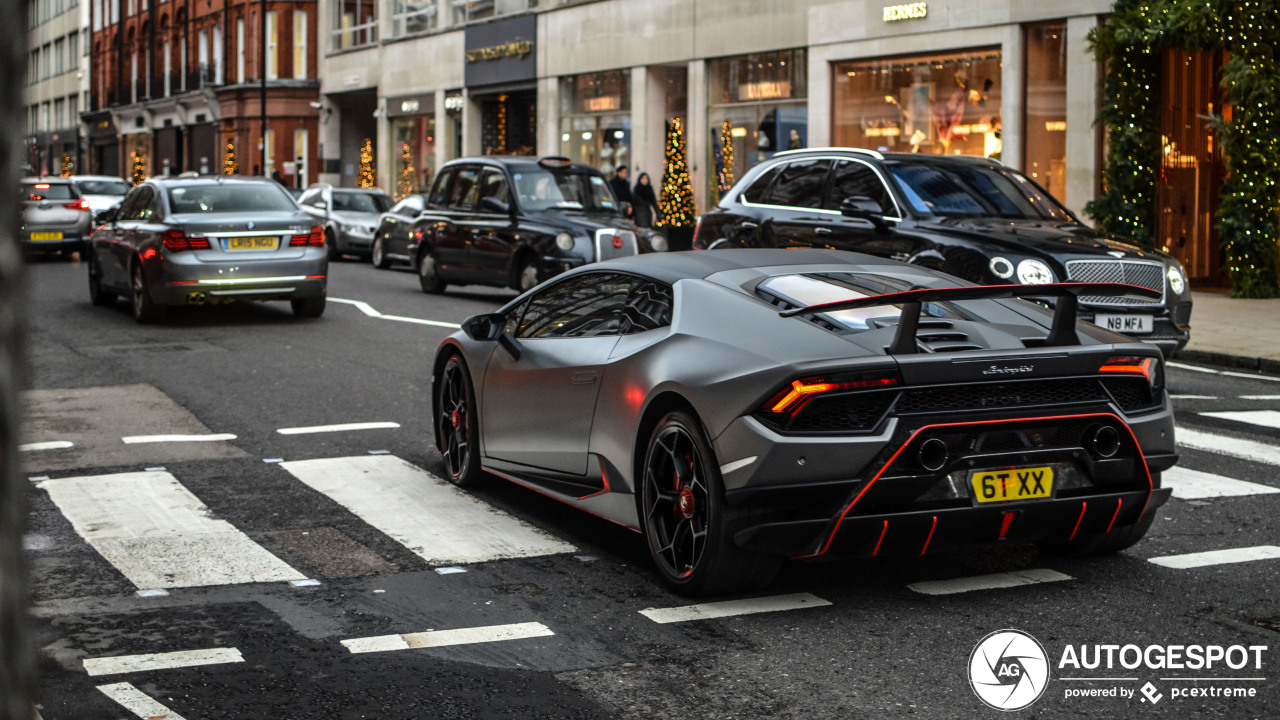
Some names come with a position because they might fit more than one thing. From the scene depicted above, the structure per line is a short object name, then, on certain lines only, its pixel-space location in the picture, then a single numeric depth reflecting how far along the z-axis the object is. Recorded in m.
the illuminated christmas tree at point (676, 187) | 30.67
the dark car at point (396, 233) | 27.02
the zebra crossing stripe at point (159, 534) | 6.04
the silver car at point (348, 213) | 30.09
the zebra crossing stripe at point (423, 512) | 6.47
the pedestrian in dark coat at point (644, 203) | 29.00
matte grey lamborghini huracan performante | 5.18
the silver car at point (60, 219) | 29.22
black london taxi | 19.09
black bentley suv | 11.34
